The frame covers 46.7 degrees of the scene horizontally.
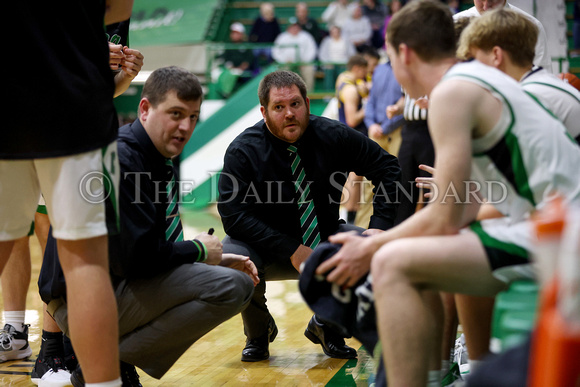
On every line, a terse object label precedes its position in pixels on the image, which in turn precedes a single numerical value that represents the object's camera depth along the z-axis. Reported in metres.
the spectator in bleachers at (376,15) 13.30
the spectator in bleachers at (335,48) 13.48
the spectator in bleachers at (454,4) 12.30
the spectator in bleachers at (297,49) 12.59
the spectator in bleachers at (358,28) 13.34
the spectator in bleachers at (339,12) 14.38
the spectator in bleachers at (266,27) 14.58
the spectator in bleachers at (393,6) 12.82
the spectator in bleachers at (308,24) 14.05
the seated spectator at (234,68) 12.40
